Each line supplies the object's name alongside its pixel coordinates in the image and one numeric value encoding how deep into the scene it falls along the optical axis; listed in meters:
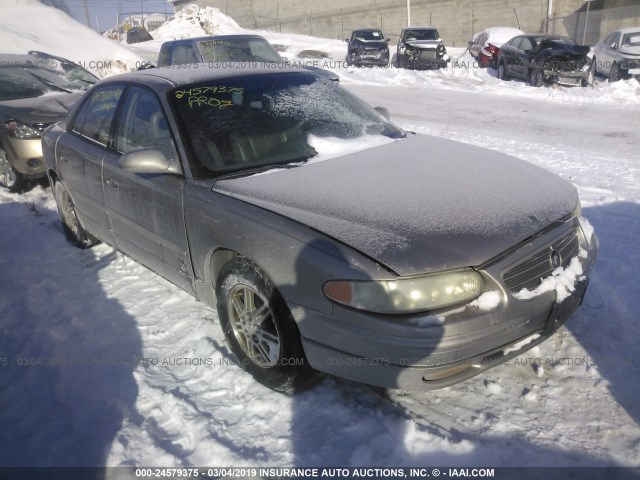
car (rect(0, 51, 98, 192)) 6.34
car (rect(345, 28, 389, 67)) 20.11
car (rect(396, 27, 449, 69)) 19.06
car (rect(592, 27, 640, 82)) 13.88
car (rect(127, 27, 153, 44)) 38.78
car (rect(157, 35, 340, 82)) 9.92
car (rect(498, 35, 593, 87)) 13.85
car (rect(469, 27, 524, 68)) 18.81
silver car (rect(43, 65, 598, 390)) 2.30
